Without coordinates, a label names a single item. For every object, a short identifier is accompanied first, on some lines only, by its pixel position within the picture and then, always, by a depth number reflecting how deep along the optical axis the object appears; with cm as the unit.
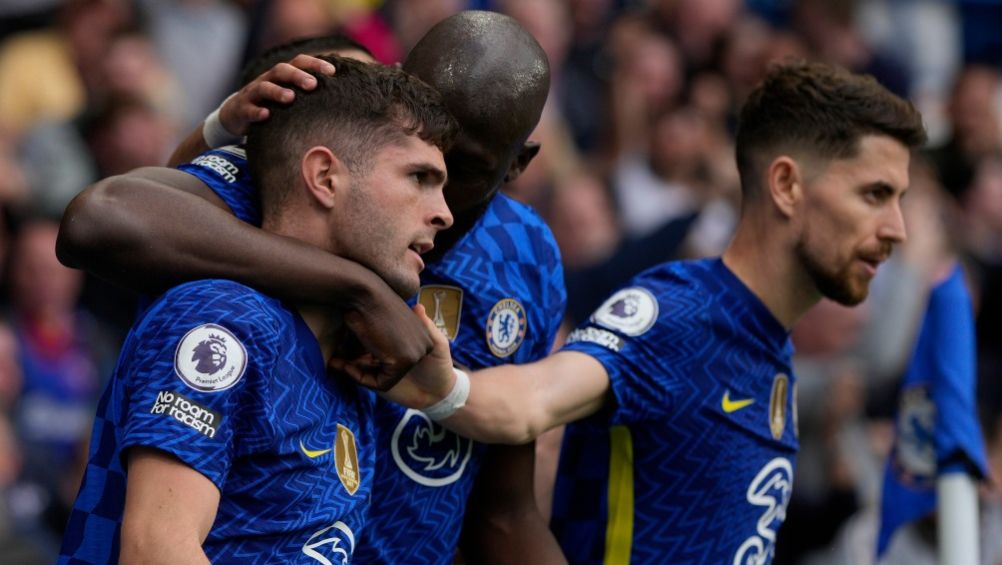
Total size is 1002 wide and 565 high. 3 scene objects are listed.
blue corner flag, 1073
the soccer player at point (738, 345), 884
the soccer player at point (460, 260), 675
